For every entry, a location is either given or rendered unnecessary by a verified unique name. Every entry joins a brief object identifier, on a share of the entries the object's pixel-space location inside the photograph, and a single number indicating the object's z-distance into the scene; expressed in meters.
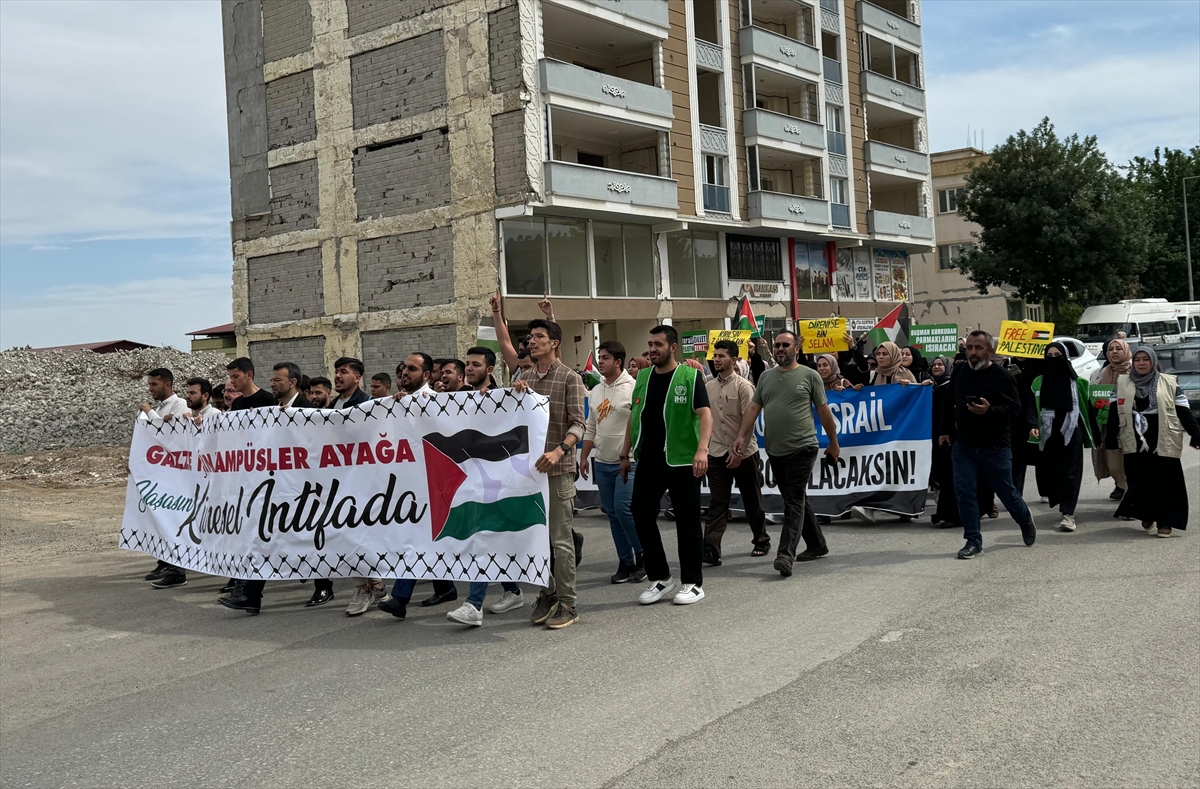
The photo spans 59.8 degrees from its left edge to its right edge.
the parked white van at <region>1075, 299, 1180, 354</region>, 34.69
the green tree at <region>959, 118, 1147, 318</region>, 42.16
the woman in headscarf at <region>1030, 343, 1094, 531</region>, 10.31
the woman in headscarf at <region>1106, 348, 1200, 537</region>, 9.62
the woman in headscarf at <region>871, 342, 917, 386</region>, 11.86
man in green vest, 7.78
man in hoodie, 8.90
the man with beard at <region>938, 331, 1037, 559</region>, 9.01
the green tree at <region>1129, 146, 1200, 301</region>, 58.09
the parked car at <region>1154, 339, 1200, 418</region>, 17.44
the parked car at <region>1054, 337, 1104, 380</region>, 21.64
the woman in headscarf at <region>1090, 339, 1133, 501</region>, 10.46
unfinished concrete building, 28.25
